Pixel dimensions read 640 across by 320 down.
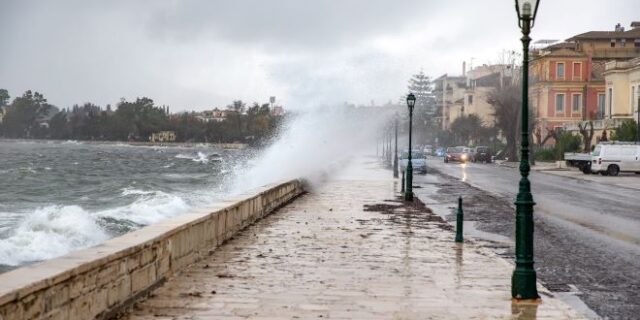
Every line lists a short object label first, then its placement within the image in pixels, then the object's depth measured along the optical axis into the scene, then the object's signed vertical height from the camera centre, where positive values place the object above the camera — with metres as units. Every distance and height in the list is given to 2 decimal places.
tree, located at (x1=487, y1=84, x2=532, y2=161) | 80.06 +2.26
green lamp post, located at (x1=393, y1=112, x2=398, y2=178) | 44.56 -1.89
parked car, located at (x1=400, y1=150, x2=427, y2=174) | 52.66 -1.84
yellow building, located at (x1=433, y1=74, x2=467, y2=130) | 148.50 +7.12
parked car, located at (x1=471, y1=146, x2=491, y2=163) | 79.94 -2.03
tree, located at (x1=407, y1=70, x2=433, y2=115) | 167.30 +9.59
